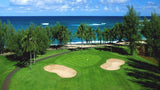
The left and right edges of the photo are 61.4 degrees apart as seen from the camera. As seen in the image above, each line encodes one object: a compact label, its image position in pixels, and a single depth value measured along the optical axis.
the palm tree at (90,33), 66.16
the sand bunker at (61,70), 36.03
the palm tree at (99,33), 76.52
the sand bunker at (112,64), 41.93
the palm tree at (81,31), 63.62
